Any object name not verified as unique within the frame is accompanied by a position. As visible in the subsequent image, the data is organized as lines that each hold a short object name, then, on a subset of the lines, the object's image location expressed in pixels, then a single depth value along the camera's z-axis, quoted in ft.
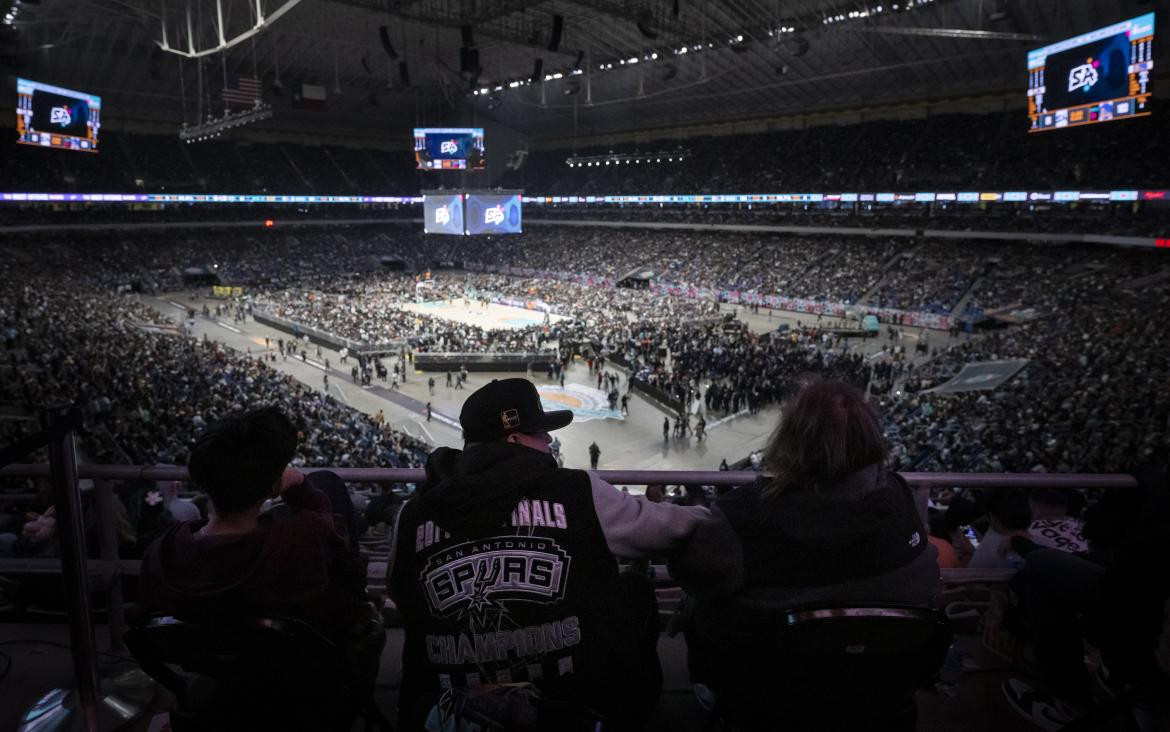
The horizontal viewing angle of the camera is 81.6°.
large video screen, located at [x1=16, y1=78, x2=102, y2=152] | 104.27
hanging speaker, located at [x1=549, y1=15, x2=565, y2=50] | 76.18
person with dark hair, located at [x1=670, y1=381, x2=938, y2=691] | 6.00
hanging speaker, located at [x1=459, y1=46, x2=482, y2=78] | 72.64
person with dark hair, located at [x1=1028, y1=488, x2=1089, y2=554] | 11.51
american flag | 95.02
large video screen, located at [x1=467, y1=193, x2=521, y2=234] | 144.97
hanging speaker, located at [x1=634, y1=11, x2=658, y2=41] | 81.62
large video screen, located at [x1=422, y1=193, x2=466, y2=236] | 144.66
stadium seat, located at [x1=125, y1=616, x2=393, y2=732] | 6.10
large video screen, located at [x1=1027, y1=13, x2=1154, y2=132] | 69.36
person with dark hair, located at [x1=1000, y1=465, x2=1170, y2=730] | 7.45
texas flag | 123.95
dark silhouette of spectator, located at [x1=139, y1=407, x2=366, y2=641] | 6.38
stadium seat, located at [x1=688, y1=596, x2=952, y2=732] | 5.76
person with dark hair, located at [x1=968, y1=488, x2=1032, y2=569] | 10.36
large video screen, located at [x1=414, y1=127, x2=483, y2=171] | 155.33
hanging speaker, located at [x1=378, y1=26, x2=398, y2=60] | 80.69
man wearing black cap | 6.09
